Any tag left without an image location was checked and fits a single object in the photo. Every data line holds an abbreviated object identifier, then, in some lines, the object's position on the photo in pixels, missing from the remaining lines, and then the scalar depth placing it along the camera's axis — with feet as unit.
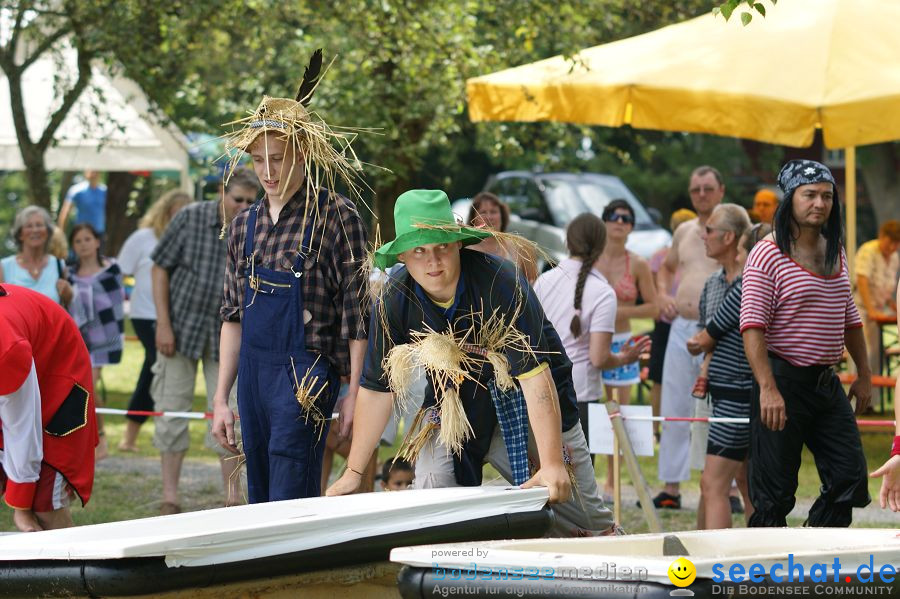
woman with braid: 47.50
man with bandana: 38.45
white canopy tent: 94.75
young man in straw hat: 34.96
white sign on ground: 43.60
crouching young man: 30.78
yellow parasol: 56.29
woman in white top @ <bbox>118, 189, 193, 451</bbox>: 65.77
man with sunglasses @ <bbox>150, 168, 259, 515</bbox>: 50.31
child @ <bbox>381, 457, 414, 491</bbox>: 45.06
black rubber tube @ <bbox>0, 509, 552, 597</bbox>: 24.94
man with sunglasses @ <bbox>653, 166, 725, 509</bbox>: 54.54
